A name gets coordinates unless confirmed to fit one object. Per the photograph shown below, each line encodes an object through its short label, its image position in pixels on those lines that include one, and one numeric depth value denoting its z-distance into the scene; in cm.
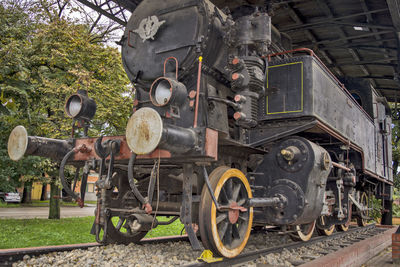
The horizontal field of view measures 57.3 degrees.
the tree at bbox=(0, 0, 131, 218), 866
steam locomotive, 384
